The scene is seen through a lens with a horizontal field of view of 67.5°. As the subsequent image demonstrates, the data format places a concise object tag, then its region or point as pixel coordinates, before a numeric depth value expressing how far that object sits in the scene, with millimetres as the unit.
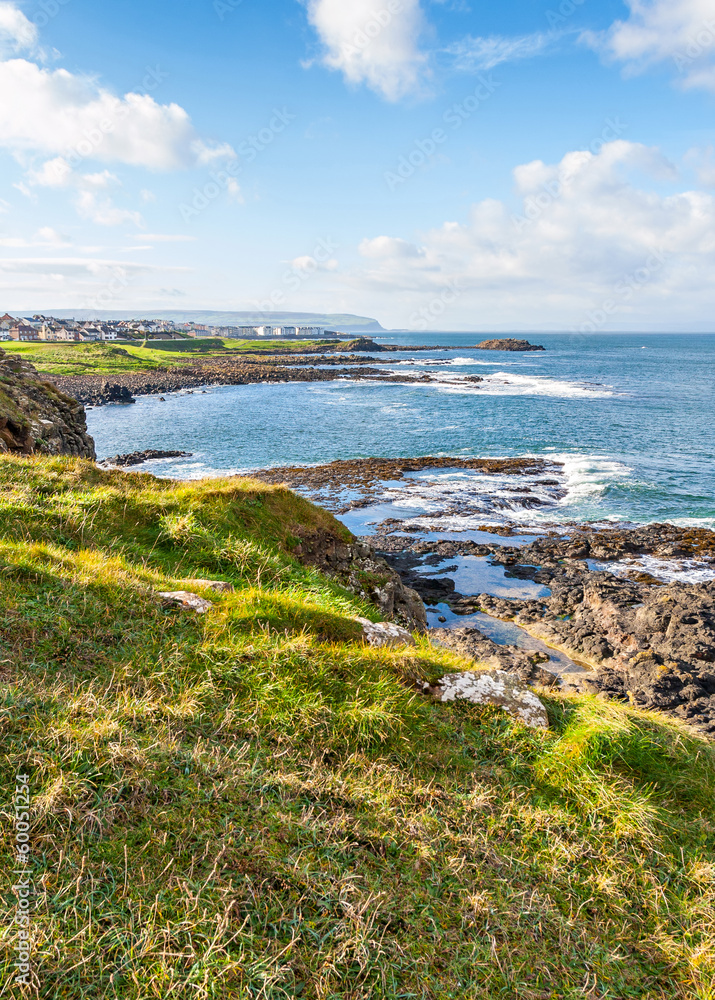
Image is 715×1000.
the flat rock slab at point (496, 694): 5887
